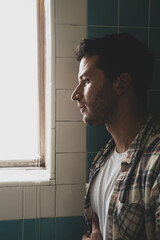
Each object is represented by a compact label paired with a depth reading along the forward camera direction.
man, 0.96
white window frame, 1.40
